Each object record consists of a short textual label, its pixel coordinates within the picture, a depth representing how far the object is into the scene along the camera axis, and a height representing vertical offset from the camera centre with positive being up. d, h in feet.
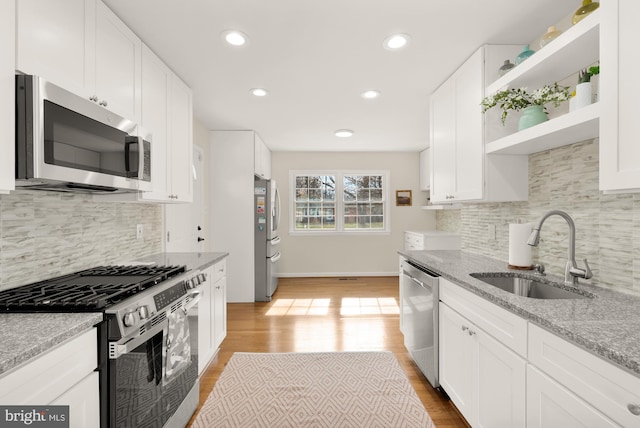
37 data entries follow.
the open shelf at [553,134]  4.67 +1.34
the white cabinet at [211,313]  7.59 -2.60
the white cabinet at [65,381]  2.93 -1.69
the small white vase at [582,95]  4.85 +1.77
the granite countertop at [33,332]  2.91 -1.25
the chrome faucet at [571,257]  5.47 -0.76
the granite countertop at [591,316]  3.02 -1.24
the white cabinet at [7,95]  3.72 +1.37
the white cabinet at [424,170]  19.07 +2.60
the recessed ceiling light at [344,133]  14.99 +3.78
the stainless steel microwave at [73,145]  3.95 +1.01
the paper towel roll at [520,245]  6.81 -0.69
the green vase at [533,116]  6.10 +1.83
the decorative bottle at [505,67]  6.92 +3.13
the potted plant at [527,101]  5.78 +2.14
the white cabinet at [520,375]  3.07 -1.99
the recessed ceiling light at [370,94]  10.23 +3.80
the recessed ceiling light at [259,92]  10.10 +3.81
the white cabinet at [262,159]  15.35 +2.81
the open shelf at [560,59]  4.72 +2.66
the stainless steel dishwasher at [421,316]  7.27 -2.58
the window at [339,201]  20.39 +0.74
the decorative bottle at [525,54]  6.54 +3.21
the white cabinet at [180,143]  8.42 +1.91
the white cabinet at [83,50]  4.15 +2.51
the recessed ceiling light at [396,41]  6.97 +3.77
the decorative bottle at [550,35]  5.82 +3.20
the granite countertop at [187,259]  7.84 -1.22
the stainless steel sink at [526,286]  5.59 -1.40
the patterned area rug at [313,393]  6.73 -4.27
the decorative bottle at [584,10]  5.11 +3.23
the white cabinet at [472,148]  7.32 +1.62
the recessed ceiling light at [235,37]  6.86 +3.79
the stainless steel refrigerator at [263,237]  15.10 -1.14
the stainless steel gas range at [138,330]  4.05 -1.75
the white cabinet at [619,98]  3.76 +1.39
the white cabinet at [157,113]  7.15 +2.32
